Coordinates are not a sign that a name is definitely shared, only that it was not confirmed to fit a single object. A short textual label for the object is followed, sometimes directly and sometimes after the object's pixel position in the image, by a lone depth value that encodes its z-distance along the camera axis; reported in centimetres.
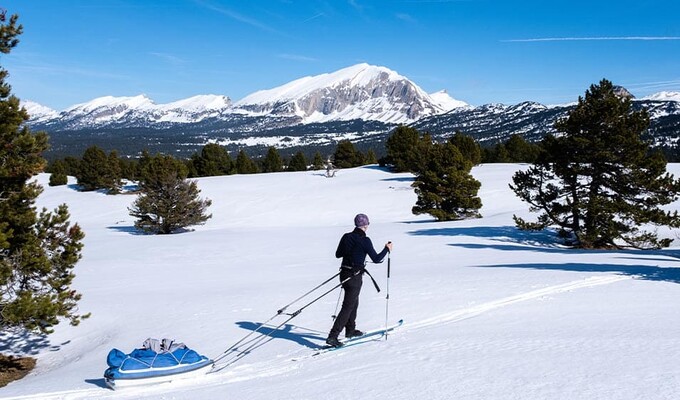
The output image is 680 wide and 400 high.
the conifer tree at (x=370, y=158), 9256
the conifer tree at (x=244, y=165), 8588
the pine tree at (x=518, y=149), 8018
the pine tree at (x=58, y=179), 7200
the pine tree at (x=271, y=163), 9138
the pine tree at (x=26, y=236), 957
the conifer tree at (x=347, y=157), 8906
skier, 847
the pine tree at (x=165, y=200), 3488
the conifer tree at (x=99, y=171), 6081
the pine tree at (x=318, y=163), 9661
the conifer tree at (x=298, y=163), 9362
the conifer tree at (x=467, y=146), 6047
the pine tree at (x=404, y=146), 6072
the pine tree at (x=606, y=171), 1978
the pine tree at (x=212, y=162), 7988
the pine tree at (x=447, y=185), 3384
